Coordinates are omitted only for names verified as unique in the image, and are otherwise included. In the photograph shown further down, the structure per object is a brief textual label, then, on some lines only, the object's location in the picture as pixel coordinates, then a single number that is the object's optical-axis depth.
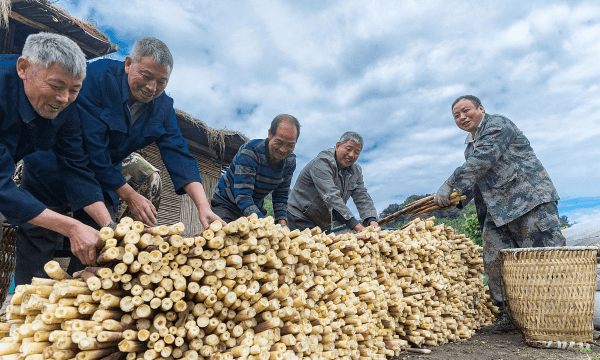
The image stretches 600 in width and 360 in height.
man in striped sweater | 4.17
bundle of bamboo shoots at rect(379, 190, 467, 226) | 5.31
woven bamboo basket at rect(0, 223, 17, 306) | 3.41
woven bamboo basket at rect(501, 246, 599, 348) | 3.91
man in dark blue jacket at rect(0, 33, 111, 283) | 2.15
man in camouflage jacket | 4.64
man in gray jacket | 4.85
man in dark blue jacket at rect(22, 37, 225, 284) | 2.83
